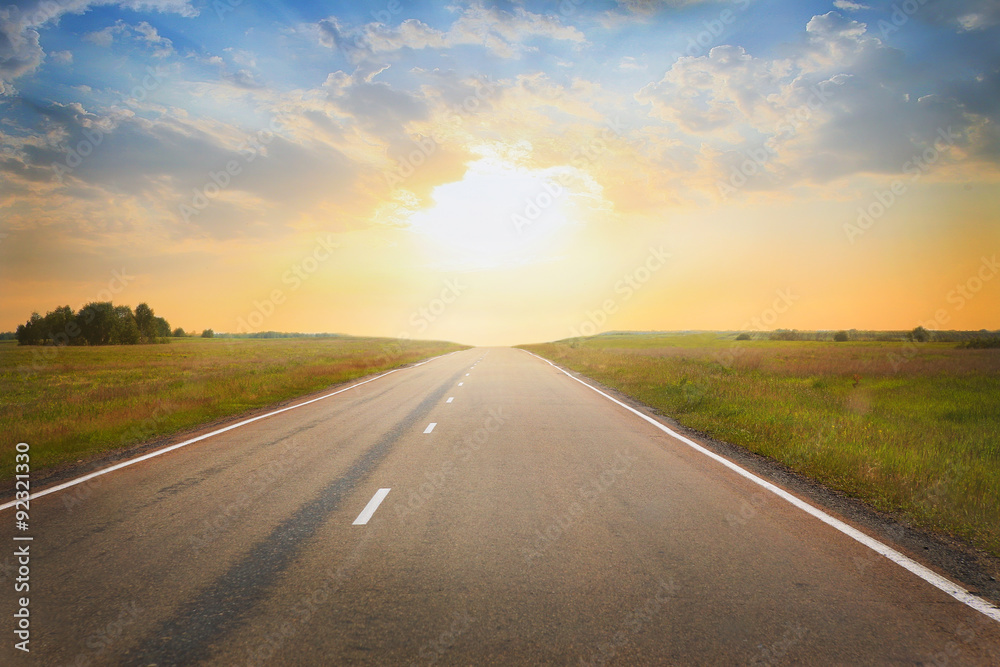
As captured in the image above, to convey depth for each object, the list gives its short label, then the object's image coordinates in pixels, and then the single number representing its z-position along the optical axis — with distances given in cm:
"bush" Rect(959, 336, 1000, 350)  4858
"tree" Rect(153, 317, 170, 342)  14740
